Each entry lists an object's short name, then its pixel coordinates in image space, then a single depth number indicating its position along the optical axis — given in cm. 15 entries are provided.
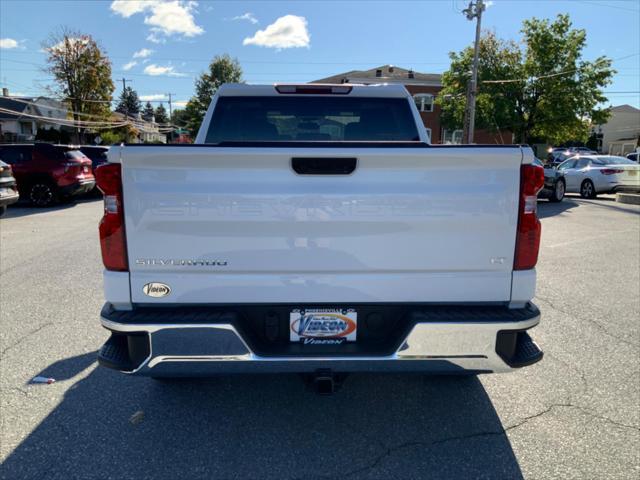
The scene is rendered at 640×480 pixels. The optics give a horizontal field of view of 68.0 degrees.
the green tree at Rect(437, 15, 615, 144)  3178
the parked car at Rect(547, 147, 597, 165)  3501
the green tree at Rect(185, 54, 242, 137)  7069
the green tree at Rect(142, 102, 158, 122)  12649
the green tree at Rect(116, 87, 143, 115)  10406
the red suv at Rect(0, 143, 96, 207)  1436
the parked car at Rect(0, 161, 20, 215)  1173
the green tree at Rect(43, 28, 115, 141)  5144
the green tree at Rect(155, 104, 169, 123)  13288
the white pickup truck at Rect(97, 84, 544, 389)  232
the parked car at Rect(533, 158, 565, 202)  1539
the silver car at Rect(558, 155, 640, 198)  1698
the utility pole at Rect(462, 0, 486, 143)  2995
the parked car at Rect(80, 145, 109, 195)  1803
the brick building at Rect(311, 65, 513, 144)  4962
